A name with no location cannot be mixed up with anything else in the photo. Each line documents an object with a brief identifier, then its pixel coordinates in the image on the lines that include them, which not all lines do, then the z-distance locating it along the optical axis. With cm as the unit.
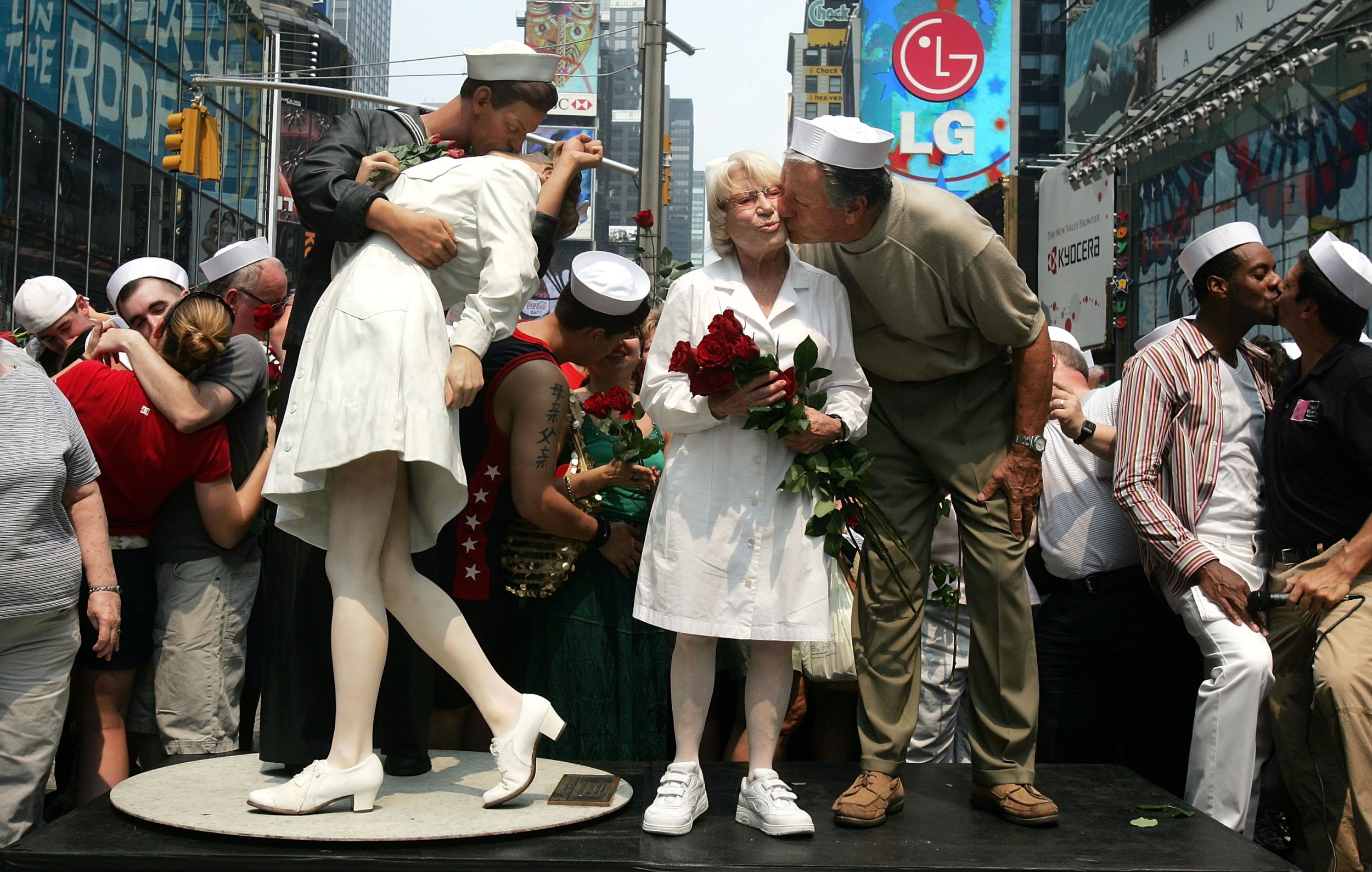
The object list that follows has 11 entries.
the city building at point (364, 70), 11300
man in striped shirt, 435
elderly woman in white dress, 362
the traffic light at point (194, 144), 1780
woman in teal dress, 463
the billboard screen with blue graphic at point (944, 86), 7500
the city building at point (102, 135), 2167
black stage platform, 331
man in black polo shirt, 433
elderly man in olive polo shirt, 376
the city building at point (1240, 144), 2636
